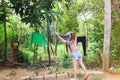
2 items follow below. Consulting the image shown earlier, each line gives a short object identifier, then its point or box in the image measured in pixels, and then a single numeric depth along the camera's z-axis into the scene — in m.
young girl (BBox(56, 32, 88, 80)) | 2.89
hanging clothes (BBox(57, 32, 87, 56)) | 3.58
